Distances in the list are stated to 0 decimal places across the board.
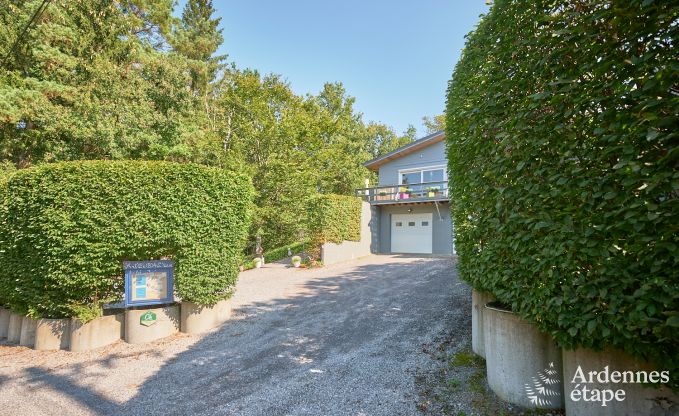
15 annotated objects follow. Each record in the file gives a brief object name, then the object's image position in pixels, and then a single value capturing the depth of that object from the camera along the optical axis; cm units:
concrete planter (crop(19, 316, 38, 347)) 643
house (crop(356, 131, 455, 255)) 1717
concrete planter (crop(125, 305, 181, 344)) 602
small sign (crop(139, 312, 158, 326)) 607
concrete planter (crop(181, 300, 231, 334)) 641
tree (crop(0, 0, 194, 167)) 1451
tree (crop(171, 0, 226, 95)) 2250
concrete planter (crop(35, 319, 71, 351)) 602
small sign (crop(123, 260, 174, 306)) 593
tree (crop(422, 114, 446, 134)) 4028
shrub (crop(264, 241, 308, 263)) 1898
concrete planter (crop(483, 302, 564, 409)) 329
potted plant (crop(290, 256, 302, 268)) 1421
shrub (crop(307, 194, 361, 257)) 1454
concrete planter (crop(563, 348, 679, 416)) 244
